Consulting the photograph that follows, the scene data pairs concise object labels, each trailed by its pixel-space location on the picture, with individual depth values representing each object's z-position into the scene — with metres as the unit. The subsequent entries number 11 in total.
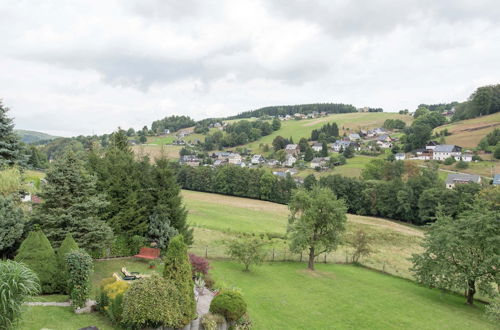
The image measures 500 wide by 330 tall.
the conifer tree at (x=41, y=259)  15.16
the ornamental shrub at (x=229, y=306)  14.85
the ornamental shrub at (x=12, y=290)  9.41
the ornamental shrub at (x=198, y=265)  20.44
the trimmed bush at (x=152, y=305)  12.19
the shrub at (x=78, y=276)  13.68
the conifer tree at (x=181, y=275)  13.43
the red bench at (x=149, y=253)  22.61
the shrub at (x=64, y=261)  15.50
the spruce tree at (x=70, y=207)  18.22
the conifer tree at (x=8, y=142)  24.62
